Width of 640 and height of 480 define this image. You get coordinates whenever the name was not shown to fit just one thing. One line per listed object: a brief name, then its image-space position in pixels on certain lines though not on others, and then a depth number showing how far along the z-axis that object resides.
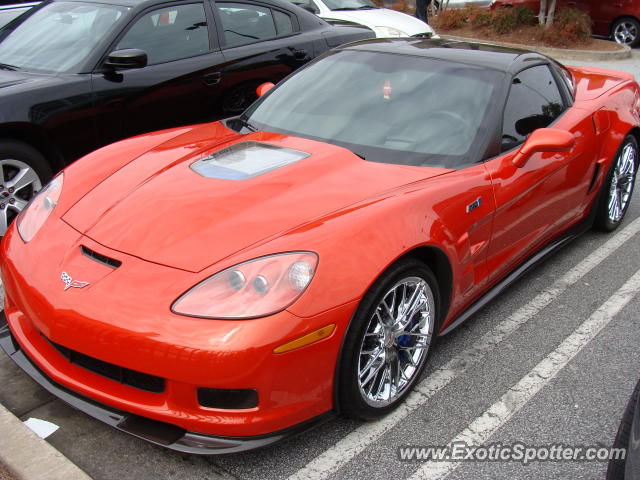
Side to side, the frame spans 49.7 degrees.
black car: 4.42
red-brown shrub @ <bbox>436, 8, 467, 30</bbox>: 15.31
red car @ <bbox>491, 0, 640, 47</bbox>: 14.19
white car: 9.48
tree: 13.70
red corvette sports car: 2.36
